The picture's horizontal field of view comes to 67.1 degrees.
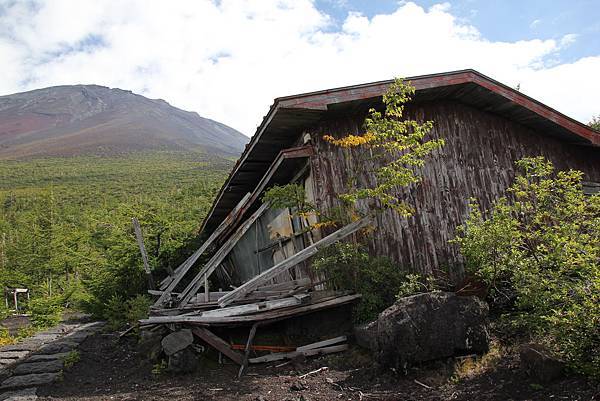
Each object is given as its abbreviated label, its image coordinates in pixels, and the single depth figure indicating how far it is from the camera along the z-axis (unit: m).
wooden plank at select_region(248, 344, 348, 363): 7.32
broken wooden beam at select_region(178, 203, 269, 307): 8.76
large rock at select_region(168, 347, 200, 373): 7.25
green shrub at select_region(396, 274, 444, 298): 6.81
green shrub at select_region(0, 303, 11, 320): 15.79
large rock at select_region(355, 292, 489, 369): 5.66
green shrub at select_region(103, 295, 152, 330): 10.78
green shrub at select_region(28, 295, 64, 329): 15.11
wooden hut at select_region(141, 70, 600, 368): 7.57
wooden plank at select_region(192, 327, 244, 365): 7.43
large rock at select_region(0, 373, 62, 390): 7.32
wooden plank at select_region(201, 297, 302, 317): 7.36
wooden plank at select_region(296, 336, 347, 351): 7.38
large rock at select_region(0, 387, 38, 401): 6.53
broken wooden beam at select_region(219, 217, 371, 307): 7.38
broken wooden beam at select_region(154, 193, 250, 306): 9.28
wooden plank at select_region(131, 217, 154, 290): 11.04
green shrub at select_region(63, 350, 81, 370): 8.36
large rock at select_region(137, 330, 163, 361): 8.16
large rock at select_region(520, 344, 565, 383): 4.69
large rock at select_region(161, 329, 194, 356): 7.35
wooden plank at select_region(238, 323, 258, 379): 7.11
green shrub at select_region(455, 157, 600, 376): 4.37
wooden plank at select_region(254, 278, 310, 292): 8.45
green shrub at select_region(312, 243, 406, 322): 7.30
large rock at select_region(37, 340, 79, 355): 9.69
